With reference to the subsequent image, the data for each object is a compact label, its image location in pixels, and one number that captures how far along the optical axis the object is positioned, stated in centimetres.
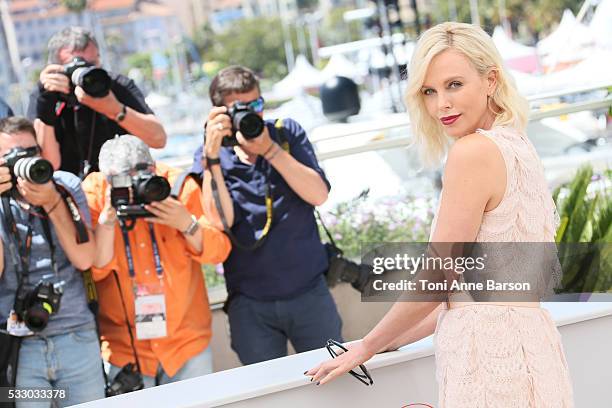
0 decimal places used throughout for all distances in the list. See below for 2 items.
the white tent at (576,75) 1355
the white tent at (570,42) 1939
